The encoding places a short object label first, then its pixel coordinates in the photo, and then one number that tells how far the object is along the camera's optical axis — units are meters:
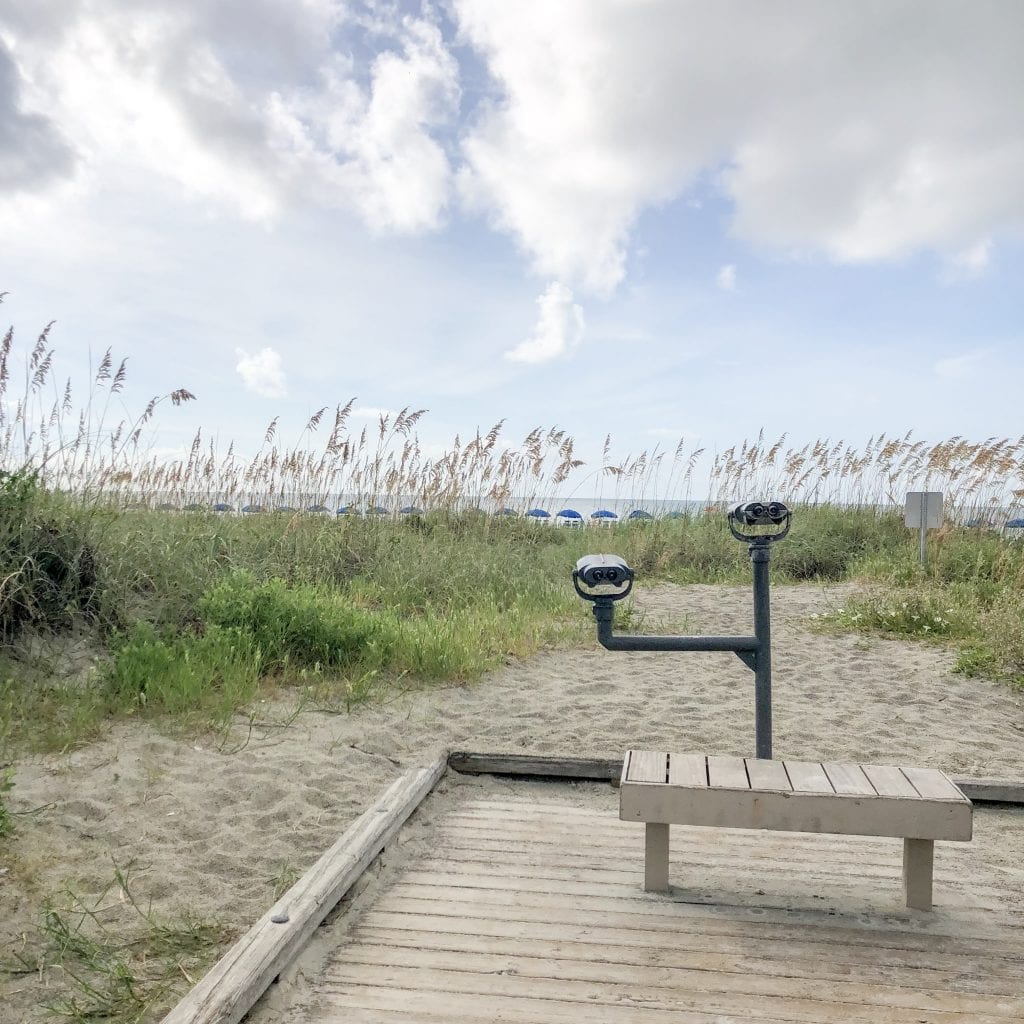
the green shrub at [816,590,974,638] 7.66
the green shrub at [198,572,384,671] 5.72
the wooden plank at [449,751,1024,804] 4.18
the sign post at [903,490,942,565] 9.80
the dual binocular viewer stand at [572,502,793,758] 3.13
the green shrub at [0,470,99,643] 5.41
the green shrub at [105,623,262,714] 4.79
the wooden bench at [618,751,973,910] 2.62
